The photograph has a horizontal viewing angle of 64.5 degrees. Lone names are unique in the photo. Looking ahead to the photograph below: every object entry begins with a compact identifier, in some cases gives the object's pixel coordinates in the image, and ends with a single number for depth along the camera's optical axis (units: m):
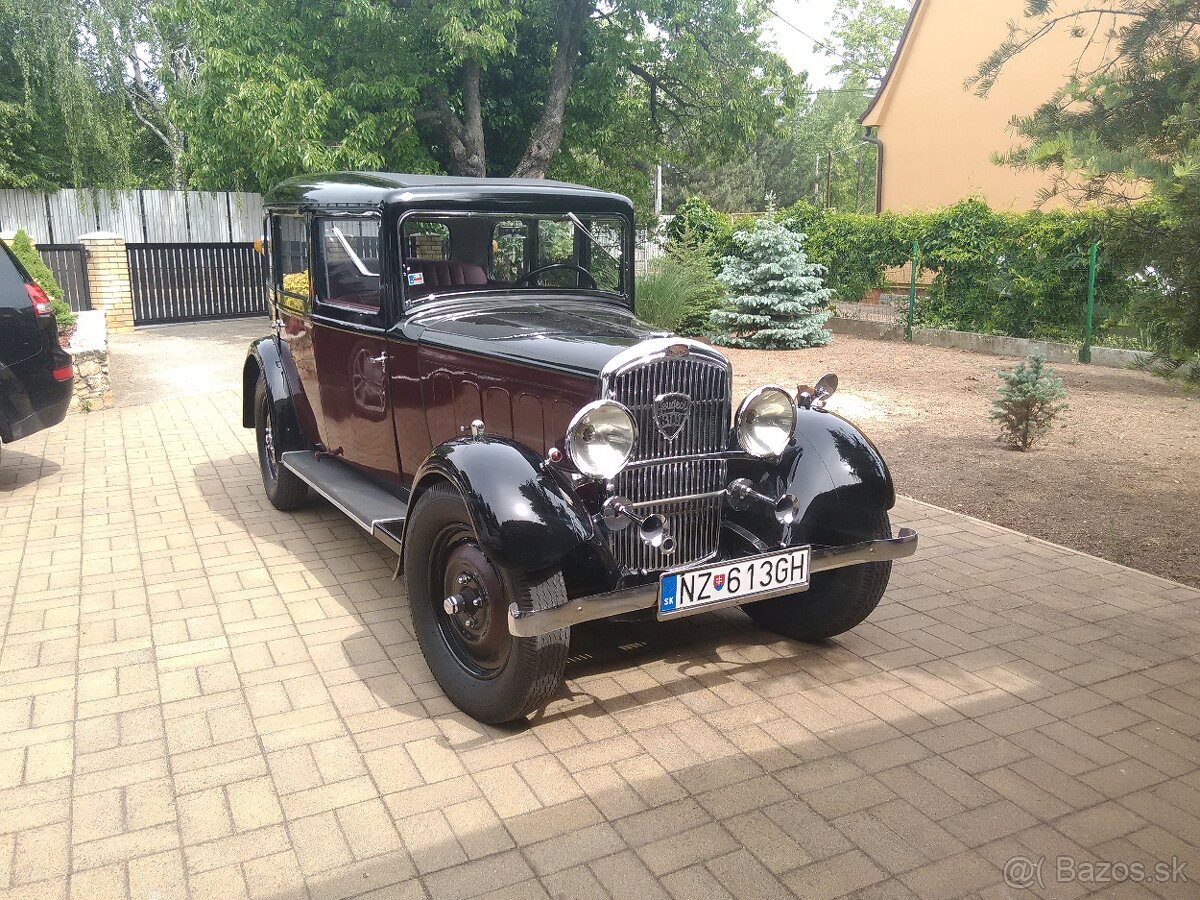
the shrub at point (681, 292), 13.92
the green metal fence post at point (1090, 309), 12.04
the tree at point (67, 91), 17.42
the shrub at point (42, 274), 9.95
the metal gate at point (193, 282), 16.27
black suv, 6.49
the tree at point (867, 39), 46.75
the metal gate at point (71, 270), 15.01
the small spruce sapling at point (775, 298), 13.62
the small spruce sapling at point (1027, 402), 7.32
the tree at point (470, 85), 12.52
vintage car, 3.36
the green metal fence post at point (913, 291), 14.33
